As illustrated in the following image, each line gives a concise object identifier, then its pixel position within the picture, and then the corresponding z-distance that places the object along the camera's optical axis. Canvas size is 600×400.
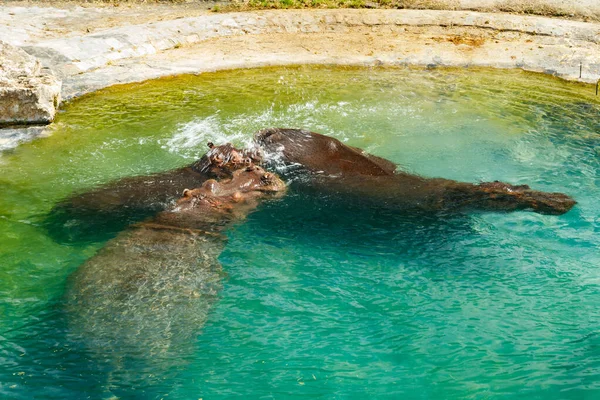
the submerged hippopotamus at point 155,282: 5.56
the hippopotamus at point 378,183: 7.57
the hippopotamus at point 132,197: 7.40
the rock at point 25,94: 10.21
